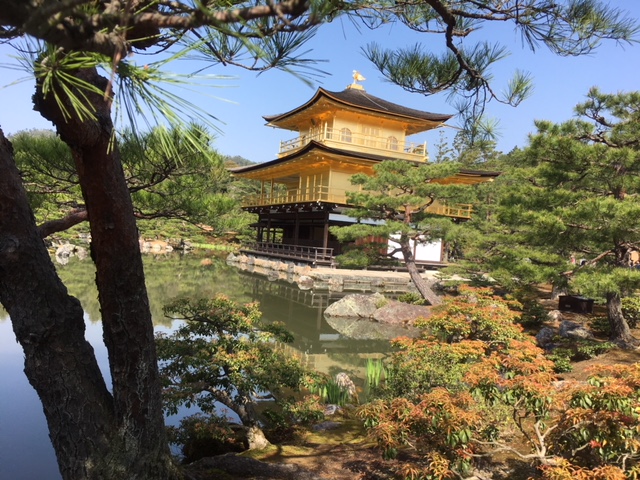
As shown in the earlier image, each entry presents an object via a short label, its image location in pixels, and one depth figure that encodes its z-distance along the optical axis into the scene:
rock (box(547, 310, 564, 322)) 7.74
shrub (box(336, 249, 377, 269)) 9.85
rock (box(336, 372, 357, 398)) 4.78
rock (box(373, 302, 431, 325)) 8.80
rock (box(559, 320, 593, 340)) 6.48
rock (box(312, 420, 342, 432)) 3.81
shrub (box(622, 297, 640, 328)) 6.75
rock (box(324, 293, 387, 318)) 9.41
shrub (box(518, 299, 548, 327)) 7.65
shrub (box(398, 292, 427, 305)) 10.12
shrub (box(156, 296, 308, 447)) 3.22
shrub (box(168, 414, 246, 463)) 3.20
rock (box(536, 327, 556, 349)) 6.47
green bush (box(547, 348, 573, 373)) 5.17
